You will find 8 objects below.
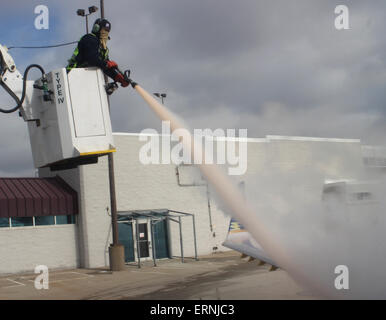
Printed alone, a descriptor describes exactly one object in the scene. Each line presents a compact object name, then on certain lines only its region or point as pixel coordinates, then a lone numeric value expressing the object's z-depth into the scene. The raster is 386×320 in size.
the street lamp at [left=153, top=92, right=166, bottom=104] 35.84
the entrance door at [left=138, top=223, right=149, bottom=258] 27.58
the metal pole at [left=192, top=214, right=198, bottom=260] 26.79
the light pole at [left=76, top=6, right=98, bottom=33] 23.50
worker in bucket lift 10.03
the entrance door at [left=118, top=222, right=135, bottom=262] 26.97
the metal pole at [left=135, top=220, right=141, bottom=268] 24.03
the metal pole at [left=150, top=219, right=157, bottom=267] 25.27
